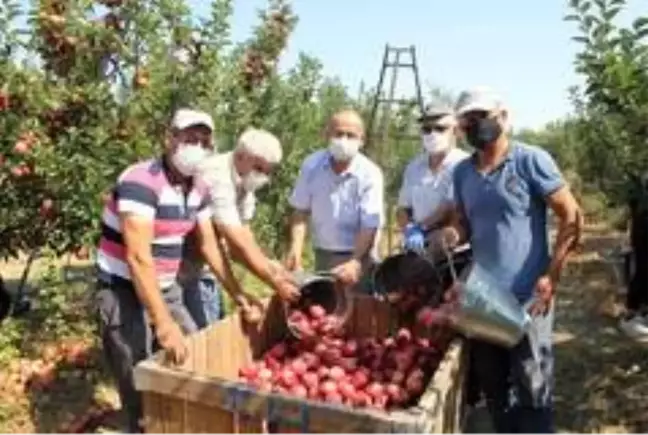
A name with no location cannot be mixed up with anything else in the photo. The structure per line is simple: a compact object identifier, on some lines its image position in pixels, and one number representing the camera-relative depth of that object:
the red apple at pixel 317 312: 3.55
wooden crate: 2.22
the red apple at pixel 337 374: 3.03
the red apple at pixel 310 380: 2.98
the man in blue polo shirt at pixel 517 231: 3.34
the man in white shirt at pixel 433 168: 4.23
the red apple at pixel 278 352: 3.43
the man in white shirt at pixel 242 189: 3.59
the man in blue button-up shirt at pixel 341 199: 4.40
